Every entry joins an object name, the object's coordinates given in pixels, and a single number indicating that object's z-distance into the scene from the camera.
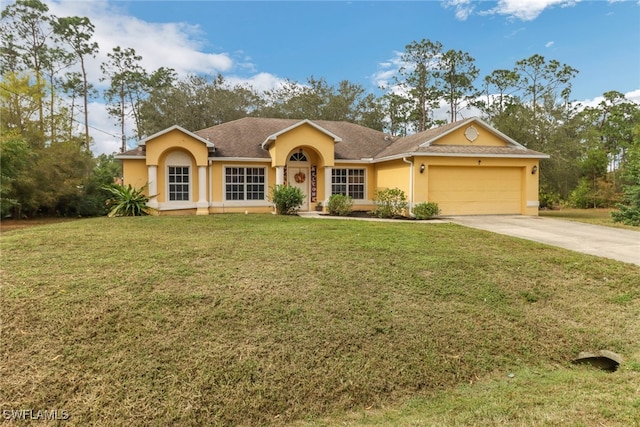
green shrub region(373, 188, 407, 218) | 15.75
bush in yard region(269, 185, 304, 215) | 15.03
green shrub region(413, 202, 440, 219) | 14.86
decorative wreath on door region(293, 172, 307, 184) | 18.19
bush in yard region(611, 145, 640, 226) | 13.98
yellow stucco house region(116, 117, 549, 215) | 15.84
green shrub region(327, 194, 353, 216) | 16.30
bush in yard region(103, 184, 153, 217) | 14.98
